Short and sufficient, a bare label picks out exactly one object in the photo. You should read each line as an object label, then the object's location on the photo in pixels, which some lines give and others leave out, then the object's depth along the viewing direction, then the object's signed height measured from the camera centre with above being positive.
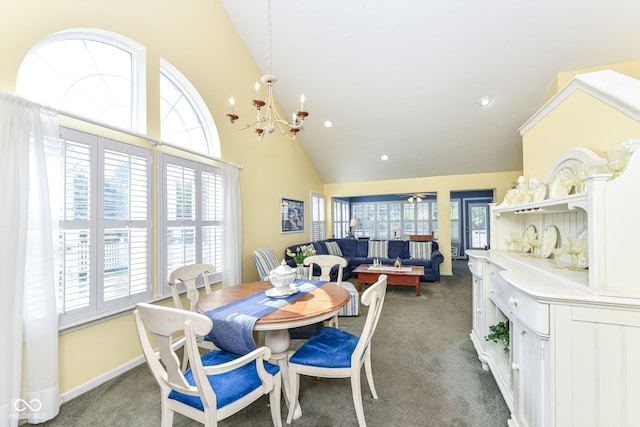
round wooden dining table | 1.63 -0.62
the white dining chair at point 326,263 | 2.84 -0.50
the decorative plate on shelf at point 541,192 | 2.14 +0.18
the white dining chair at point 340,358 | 1.68 -0.91
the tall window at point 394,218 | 9.12 -0.05
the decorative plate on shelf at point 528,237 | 2.42 -0.19
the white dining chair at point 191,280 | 2.12 -0.53
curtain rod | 1.78 +0.77
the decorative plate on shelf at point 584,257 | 1.62 -0.25
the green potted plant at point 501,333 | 2.11 -0.91
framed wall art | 5.33 +0.05
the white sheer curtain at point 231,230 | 3.57 -0.16
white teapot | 2.09 -0.46
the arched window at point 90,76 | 2.10 +1.23
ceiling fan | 8.72 +0.61
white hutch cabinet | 1.15 -0.48
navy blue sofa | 5.80 -0.89
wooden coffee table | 4.88 -1.06
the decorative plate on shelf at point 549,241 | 2.17 -0.20
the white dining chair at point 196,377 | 1.21 -0.83
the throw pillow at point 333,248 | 6.50 -0.76
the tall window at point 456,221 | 9.34 -0.16
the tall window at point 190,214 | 2.87 +0.05
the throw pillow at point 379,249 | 6.68 -0.79
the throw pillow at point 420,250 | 6.32 -0.78
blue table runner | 1.61 -0.62
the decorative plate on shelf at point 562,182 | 1.84 +0.23
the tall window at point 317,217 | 6.81 +0.00
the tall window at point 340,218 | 8.32 -0.03
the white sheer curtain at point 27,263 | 1.71 -0.29
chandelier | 2.01 +0.82
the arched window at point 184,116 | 3.11 +1.25
